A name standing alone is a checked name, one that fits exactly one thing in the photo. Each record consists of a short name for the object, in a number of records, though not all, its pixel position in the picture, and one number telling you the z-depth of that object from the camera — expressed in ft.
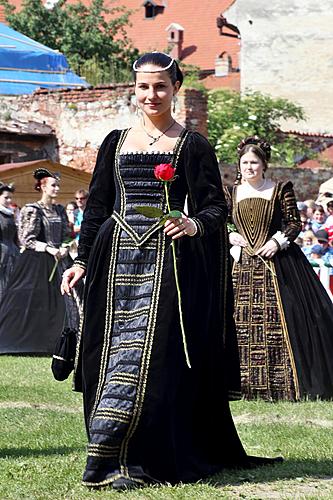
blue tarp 76.28
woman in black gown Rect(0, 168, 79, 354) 42.38
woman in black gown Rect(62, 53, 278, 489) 18.28
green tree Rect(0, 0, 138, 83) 126.52
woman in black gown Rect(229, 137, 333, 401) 29.86
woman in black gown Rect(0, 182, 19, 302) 45.60
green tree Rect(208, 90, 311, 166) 87.53
